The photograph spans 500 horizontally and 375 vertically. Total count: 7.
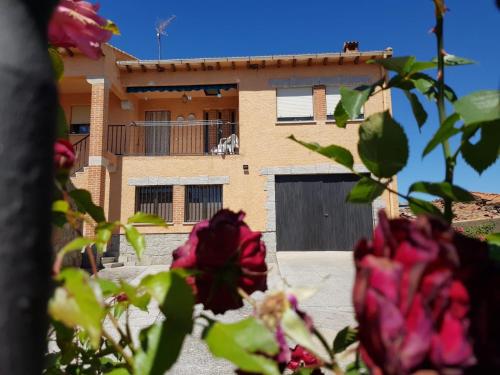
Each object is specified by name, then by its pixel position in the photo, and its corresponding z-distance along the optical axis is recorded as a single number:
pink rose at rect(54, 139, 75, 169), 0.50
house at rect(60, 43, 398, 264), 11.98
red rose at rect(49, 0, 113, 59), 0.58
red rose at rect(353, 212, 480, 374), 0.31
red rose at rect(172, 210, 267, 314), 0.52
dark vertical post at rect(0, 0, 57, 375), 0.28
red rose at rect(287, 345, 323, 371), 0.95
